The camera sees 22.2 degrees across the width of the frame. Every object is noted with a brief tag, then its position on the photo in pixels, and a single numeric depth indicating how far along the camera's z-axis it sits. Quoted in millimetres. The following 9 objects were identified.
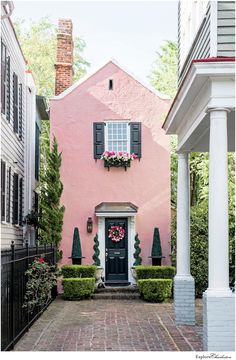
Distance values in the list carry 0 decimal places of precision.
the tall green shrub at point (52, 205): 18031
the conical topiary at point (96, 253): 18266
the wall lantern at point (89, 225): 18438
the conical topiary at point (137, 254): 18297
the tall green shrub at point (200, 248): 17109
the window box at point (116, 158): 18516
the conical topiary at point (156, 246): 18062
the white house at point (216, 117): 8094
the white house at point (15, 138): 13859
